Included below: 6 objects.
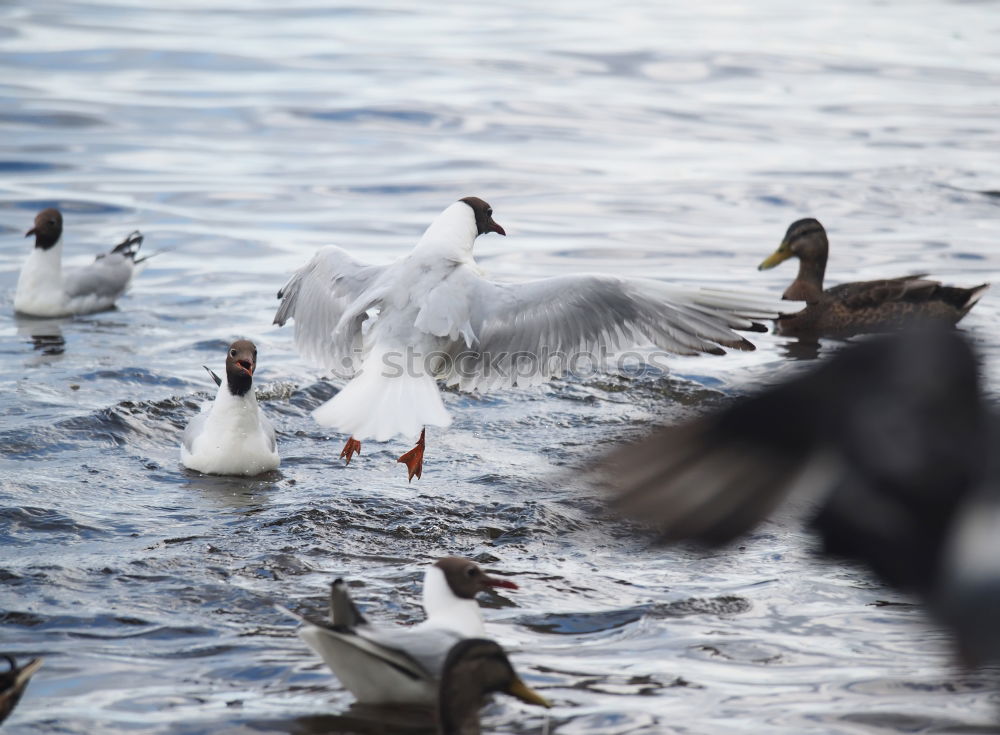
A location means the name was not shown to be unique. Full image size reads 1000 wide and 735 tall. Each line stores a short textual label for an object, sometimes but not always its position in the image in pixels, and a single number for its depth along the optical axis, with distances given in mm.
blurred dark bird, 6949
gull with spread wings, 12867
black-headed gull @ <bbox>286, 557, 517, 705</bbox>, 8828
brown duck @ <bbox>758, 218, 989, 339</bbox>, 19797
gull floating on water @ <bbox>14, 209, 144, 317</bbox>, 20969
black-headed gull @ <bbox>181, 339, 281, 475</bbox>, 14445
